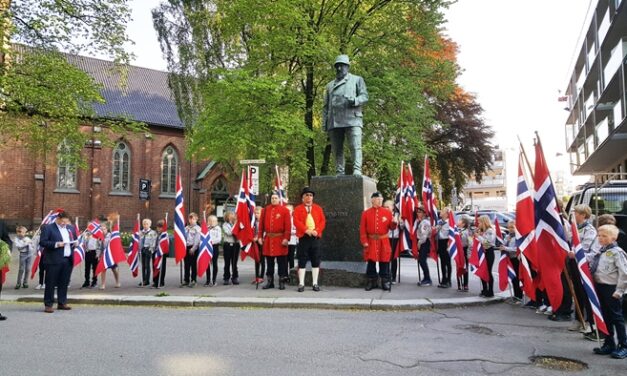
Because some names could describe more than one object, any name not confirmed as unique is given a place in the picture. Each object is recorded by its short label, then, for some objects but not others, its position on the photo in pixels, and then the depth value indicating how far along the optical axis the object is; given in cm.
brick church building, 3173
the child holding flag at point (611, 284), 537
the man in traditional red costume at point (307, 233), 961
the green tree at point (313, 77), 1769
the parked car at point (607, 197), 859
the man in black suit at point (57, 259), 827
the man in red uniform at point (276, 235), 1002
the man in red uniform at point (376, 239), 957
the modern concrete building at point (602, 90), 2398
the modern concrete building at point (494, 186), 9119
